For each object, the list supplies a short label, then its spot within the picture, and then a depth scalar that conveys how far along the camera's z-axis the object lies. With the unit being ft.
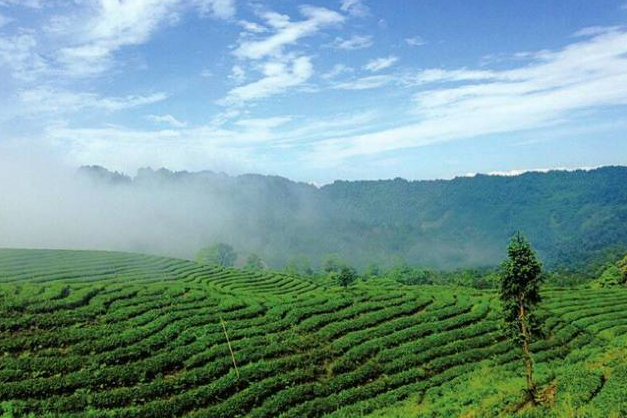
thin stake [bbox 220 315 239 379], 115.38
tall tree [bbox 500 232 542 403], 97.91
